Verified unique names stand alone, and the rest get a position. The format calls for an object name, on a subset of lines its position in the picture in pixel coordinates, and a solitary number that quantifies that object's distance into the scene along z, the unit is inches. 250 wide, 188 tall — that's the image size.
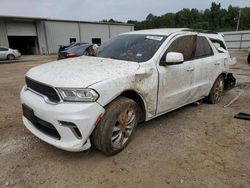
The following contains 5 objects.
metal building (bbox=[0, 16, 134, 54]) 1066.1
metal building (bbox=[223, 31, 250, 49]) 1096.6
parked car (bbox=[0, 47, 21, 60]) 840.3
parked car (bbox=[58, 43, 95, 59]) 393.7
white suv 104.5
